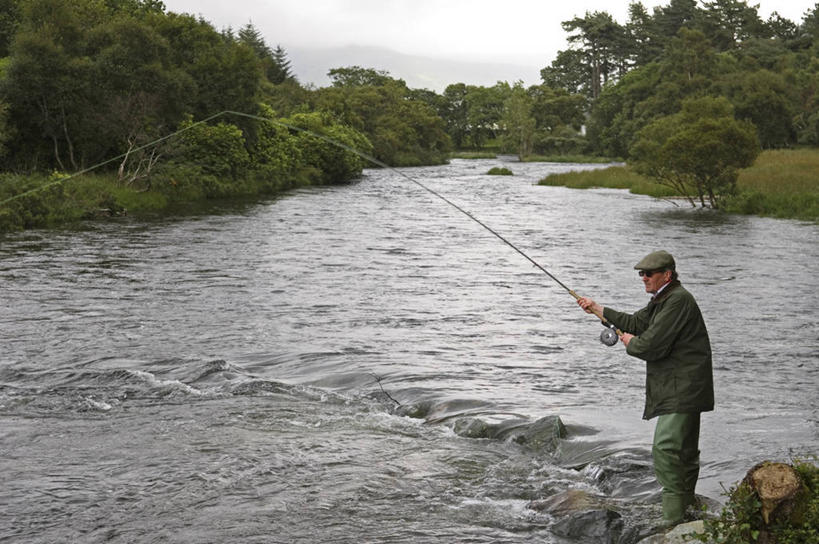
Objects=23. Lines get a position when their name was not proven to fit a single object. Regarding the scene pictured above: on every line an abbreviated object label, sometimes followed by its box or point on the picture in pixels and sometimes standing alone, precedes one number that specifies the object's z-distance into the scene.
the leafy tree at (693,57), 77.00
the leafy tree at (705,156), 34.88
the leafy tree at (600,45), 117.15
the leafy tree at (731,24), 94.75
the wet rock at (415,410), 10.20
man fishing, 6.15
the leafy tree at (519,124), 107.12
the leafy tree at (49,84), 34.59
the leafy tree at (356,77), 116.62
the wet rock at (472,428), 9.45
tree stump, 5.37
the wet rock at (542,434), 9.05
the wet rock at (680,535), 5.99
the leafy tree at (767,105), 67.81
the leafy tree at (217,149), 43.34
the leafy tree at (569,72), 125.94
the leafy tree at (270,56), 98.88
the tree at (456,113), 129.38
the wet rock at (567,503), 7.30
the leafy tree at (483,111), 125.50
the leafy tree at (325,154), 56.31
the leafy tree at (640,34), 112.62
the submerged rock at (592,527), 6.76
